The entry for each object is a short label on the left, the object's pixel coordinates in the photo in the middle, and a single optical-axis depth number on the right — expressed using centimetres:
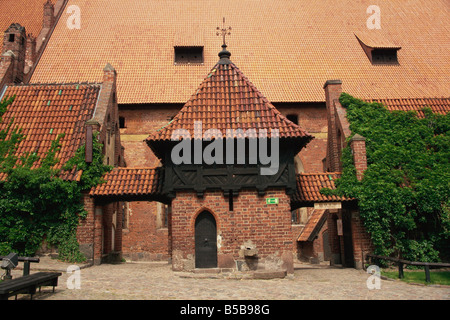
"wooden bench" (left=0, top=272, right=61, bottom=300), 640
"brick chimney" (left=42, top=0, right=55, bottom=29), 2464
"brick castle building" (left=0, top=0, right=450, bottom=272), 1177
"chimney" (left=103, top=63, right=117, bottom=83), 1645
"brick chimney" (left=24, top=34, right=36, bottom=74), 2190
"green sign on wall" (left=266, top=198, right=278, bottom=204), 1177
